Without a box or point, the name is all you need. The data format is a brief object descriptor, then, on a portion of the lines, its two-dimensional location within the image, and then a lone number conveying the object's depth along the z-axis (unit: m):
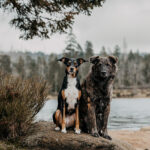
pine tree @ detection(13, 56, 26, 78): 80.34
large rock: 4.79
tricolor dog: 4.73
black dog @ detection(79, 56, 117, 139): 4.79
